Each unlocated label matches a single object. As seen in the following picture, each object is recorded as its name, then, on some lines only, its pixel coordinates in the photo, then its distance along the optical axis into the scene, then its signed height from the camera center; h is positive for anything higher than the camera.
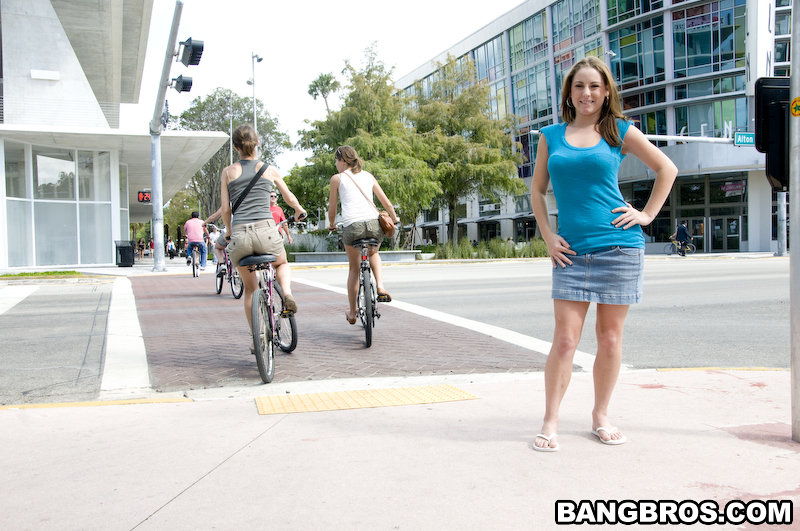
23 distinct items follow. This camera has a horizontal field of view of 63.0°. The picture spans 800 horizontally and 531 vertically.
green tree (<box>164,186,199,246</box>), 67.88 +5.42
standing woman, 3.07 +0.12
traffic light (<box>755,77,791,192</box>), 3.18 +0.58
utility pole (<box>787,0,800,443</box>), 3.05 +0.15
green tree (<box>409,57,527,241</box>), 36.59 +6.33
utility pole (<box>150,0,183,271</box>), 21.66 +1.80
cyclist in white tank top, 6.23 +0.43
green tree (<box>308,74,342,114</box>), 44.53 +12.56
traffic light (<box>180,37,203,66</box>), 14.67 +4.57
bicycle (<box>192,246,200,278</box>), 16.80 -0.25
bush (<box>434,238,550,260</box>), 32.66 -0.18
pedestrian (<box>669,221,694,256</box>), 32.15 +0.29
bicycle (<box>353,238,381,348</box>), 6.14 -0.43
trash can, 24.89 -0.03
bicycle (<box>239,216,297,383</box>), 4.78 -0.49
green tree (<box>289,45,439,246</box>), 32.16 +5.46
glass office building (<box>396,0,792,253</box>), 36.03 +9.07
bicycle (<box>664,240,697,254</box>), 32.97 -0.19
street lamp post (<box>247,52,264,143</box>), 51.09 +15.16
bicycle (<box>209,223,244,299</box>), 11.30 -0.44
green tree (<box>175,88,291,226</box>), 51.69 +10.74
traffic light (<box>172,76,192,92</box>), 16.78 +4.38
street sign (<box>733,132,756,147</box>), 23.94 +3.82
